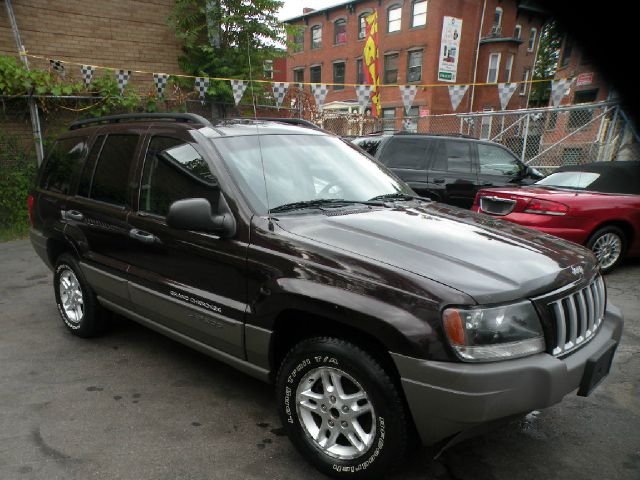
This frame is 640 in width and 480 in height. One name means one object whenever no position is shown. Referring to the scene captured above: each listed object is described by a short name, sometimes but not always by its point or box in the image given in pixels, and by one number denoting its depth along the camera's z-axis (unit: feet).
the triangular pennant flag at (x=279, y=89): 36.22
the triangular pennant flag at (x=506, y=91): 37.04
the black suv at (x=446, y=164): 26.73
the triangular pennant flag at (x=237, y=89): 34.28
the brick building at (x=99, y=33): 31.48
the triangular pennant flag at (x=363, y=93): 40.39
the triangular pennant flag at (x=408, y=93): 40.60
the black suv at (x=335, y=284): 6.81
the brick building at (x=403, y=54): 85.15
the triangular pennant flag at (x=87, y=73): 31.92
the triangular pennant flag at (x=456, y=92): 38.78
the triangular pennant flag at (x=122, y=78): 33.28
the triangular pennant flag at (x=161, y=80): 33.58
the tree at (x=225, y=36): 35.37
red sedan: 18.92
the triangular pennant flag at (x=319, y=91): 37.77
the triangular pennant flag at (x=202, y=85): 35.43
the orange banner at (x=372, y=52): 66.13
